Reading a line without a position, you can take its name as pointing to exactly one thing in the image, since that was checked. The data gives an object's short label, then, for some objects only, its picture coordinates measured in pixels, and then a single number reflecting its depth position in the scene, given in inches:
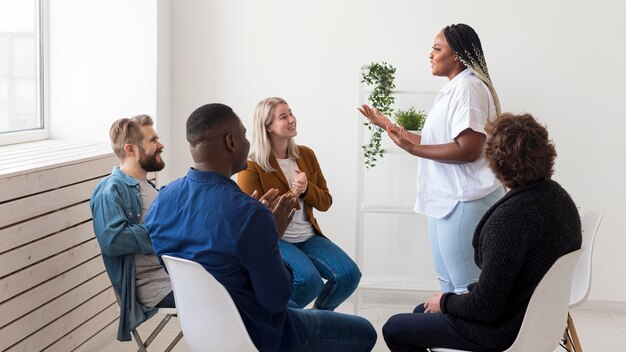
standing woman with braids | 126.0
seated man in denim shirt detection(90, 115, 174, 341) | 130.3
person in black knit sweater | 97.2
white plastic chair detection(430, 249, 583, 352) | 96.3
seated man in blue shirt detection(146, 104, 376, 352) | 94.3
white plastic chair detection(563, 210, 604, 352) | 136.9
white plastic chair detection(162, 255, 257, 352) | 94.4
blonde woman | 149.7
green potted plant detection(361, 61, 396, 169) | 183.8
